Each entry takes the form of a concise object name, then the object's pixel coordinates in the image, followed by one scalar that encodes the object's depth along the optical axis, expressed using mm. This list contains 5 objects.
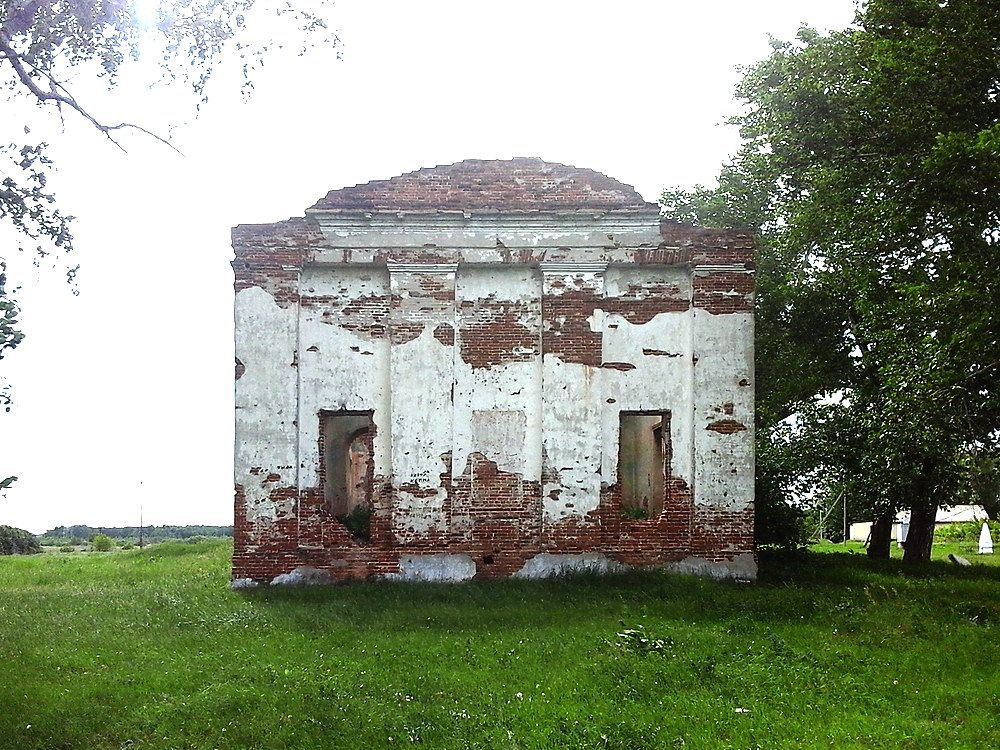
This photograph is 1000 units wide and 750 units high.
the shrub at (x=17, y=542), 31984
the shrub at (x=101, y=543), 31991
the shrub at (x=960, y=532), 32656
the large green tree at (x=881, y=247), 12242
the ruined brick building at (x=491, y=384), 13891
